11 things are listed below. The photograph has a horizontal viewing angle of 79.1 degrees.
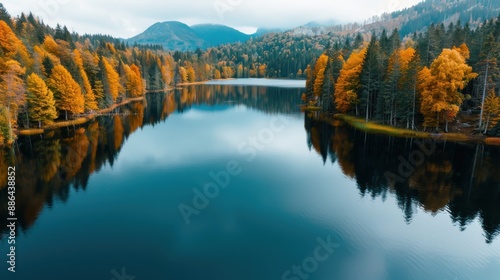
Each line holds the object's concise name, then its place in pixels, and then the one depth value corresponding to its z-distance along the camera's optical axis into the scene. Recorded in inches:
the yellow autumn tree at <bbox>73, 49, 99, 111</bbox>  3272.1
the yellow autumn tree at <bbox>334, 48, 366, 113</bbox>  3127.5
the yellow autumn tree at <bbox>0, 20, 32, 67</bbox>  3068.4
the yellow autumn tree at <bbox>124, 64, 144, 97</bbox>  5014.8
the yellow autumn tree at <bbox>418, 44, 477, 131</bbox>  2265.0
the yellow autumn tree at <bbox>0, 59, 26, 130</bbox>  2183.8
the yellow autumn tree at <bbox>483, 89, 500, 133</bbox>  2197.6
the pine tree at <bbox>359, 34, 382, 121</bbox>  2876.5
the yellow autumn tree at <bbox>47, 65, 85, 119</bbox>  2849.4
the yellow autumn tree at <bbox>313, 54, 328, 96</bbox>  3791.8
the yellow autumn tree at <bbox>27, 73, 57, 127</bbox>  2527.1
